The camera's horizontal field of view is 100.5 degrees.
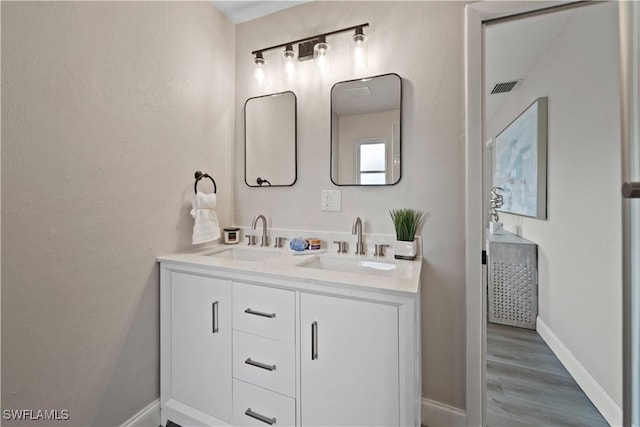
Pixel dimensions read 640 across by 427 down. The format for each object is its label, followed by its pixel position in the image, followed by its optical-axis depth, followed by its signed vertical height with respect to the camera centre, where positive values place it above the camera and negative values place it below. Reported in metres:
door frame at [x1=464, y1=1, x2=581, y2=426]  1.31 -0.02
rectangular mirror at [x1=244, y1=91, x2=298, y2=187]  1.79 +0.51
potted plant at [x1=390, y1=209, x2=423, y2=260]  1.41 -0.11
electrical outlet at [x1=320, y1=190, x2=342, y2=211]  1.66 +0.08
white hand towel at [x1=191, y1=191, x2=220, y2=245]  1.58 -0.03
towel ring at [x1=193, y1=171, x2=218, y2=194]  1.65 +0.23
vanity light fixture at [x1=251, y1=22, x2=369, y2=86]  1.56 +1.01
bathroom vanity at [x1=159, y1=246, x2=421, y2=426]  0.97 -0.55
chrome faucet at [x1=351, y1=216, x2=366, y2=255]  1.54 -0.15
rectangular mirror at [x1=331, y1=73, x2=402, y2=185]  1.52 +0.49
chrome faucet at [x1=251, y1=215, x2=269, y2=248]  1.81 -0.14
